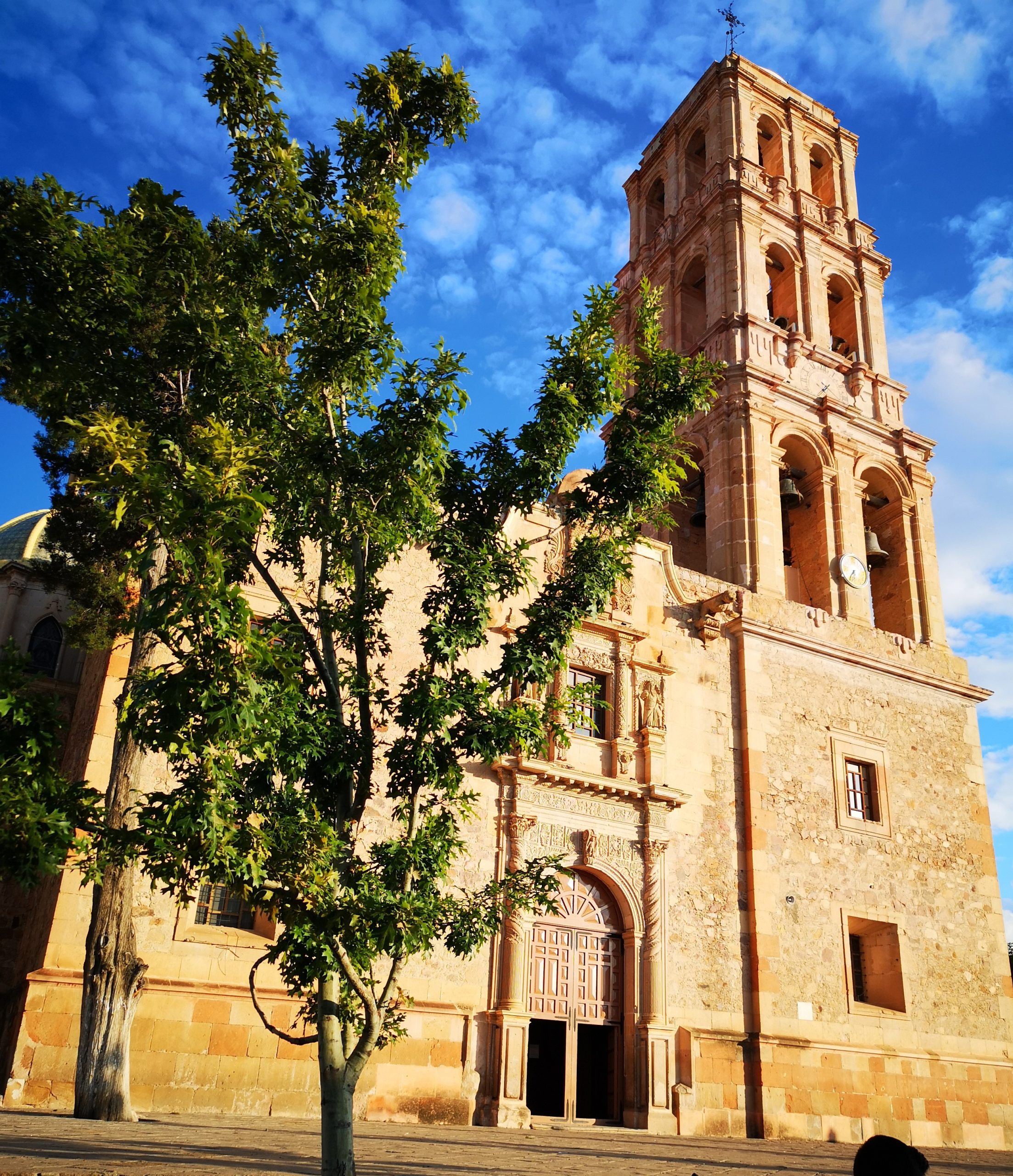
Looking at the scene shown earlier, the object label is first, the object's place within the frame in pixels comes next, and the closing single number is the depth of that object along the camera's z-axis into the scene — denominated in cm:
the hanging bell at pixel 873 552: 2114
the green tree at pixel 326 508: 526
